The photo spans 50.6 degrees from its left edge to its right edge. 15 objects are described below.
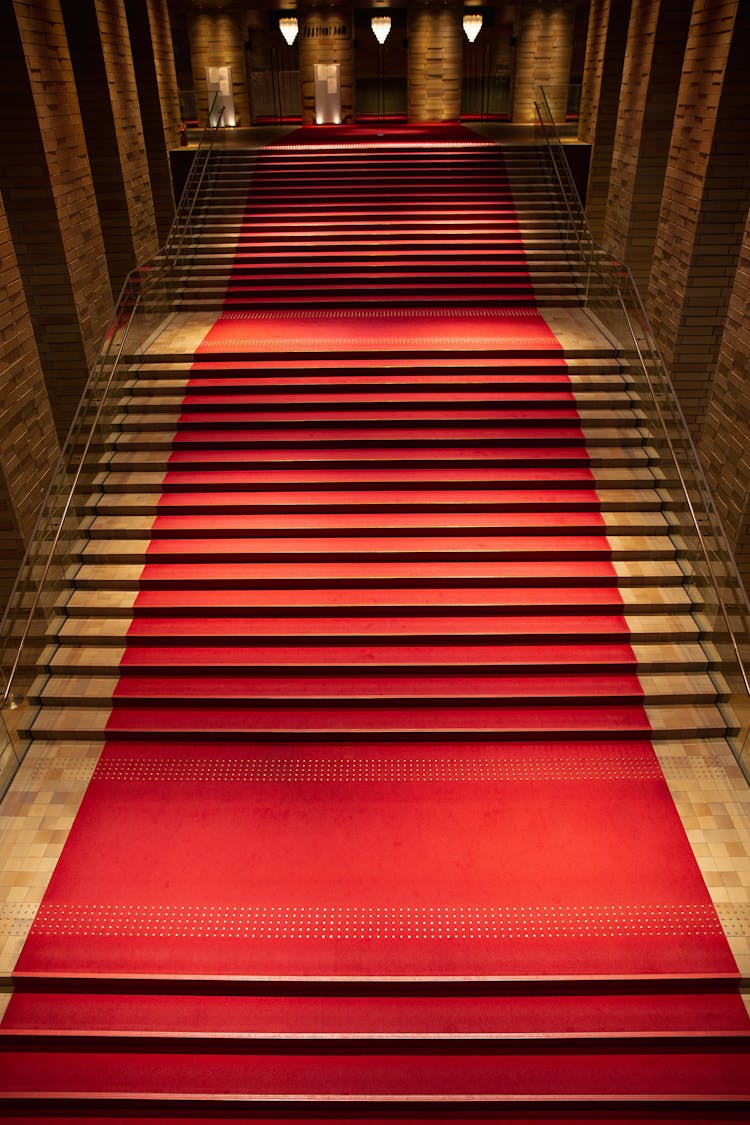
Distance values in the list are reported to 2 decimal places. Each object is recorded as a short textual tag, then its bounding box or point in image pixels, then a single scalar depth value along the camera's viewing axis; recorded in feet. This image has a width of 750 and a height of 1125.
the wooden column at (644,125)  31.24
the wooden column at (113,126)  32.42
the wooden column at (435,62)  56.29
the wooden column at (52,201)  25.11
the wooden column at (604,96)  40.37
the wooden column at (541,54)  54.19
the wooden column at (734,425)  21.03
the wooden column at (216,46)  56.75
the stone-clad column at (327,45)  56.49
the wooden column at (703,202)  24.22
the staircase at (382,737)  13.93
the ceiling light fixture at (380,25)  48.60
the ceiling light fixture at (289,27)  49.20
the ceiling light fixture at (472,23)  47.55
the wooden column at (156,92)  41.91
